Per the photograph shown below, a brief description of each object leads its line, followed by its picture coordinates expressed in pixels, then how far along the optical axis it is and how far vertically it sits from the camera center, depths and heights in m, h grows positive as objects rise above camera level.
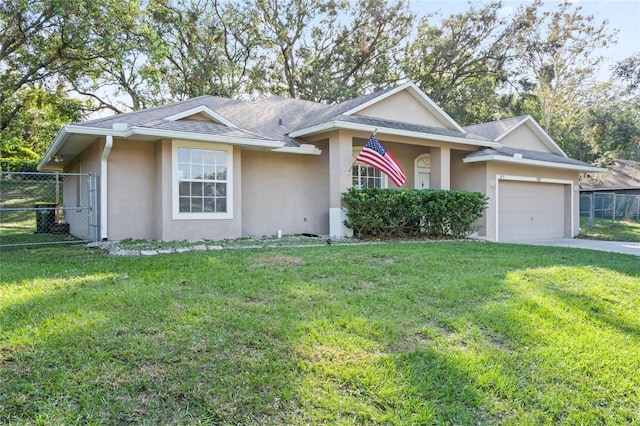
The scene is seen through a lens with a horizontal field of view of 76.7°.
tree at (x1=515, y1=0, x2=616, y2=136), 24.81 +9.58
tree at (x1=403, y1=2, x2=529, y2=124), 24.30 +9.14
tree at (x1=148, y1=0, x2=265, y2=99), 21.61 +8.98
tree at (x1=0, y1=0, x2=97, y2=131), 14.98 +6.60
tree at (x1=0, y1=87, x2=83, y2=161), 19.53 +4.75
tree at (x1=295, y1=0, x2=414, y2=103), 23.84 +9.41
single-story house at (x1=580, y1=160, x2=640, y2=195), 26.39 +1.61
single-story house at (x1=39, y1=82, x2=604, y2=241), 9.23 +1.17
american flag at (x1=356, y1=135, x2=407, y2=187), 9.95 +1.10
